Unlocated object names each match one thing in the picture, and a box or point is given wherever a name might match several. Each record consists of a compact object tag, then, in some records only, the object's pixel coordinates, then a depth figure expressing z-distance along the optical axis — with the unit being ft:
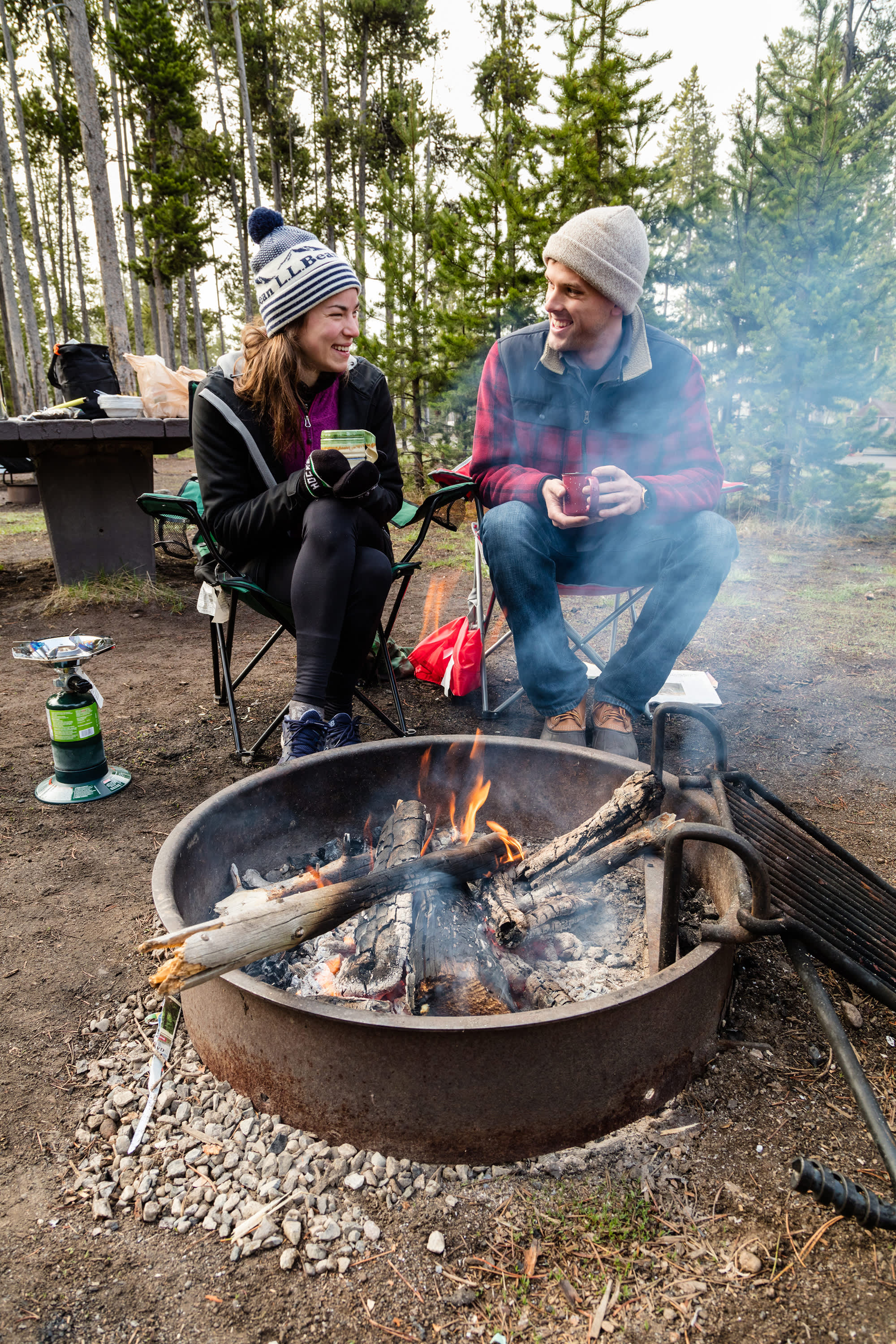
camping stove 8.71
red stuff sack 11.21
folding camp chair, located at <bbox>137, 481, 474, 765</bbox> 8.89
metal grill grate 5.09
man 8.14
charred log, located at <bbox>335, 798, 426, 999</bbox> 5.19
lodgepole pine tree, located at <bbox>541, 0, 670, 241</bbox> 25.76
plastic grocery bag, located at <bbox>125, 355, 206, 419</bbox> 20.75
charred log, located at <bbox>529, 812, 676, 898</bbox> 5.60
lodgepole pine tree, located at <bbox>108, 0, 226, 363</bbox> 56.34
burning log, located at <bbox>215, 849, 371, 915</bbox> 5.57
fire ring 4.03
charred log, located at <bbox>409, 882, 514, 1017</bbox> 4.76
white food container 17.60
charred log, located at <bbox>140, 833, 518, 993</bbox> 4.04
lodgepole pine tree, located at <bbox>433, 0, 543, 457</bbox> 27.09
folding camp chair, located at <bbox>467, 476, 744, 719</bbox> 9.61
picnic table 16.57
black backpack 23.98
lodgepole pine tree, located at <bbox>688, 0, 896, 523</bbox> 25.52
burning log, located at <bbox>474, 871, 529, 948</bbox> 5.55
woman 7.78
